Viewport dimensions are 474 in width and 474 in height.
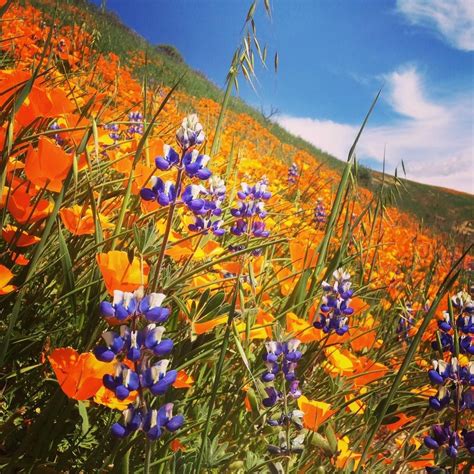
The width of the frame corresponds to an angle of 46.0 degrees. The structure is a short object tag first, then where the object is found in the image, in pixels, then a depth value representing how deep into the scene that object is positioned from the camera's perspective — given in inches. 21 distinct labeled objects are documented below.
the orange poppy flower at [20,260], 17.9
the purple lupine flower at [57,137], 27.6
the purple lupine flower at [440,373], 18.1
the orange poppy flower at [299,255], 26.8
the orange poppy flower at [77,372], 14.2
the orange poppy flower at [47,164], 16.6
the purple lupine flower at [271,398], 17.8
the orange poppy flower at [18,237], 17.8
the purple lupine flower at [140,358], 12.5
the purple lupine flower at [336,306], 21.1
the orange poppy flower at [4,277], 15.0
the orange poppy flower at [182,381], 15.5
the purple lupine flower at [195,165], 16.4
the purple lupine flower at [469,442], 16.8
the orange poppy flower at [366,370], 23.1
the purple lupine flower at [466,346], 22.1
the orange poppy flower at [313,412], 19.0
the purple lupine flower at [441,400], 17.6
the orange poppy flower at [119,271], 15.0
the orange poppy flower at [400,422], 26.6
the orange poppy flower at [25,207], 17.1
